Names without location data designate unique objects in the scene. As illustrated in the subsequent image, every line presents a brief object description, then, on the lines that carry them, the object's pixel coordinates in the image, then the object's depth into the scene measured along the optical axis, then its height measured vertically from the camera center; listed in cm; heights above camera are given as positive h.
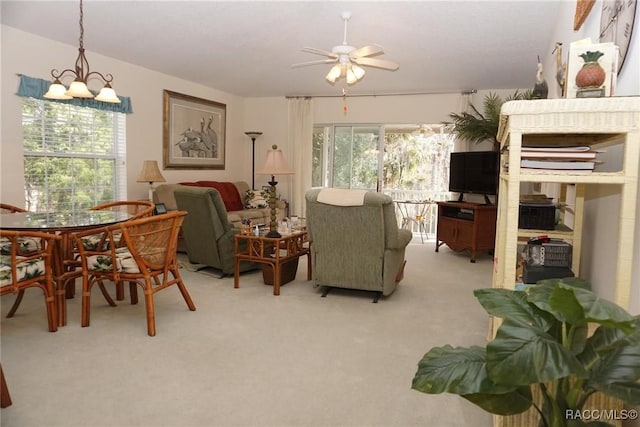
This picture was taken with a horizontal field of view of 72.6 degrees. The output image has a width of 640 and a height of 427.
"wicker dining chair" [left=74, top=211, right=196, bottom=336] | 291 -57
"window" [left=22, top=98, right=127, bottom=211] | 450 +23
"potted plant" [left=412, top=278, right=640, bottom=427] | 93 -39
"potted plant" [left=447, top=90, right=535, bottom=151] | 619 +91
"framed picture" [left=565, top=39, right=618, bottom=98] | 159 +45
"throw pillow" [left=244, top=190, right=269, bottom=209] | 709 -32
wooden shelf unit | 142 +16
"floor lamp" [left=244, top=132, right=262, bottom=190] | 792 +41
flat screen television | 589 +19
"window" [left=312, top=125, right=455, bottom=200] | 757 +43
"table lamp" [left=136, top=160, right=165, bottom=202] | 529 +5
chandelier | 298 +59
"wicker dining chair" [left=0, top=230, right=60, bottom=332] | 256 -59
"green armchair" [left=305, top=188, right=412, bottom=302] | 349 -47
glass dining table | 288 -33
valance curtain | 424 +84
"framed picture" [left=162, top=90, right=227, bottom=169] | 619 +72
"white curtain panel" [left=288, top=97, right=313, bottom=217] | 769 +64
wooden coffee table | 394 -67
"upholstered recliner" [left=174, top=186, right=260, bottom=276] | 414 -49
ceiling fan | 369 +109
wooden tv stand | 570 -55
